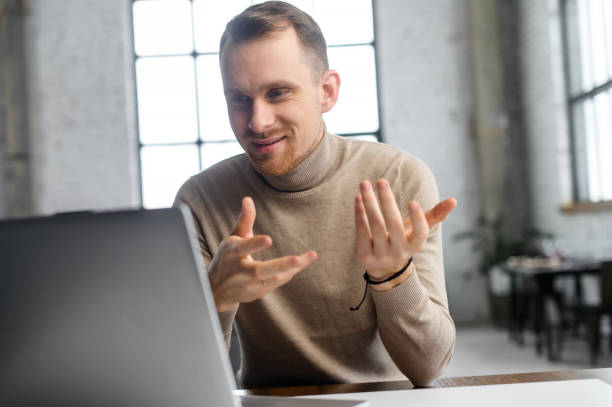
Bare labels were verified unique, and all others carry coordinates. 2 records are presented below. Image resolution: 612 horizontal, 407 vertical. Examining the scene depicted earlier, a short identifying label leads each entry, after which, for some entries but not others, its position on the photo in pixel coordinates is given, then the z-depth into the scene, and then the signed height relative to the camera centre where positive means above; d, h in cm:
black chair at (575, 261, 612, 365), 400 -86
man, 125 +1
